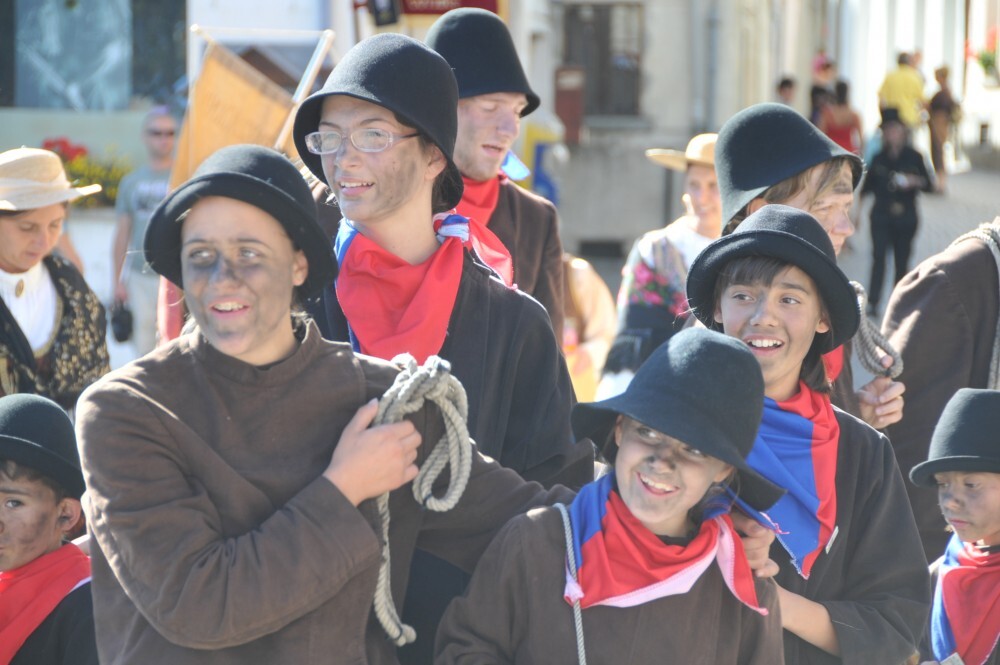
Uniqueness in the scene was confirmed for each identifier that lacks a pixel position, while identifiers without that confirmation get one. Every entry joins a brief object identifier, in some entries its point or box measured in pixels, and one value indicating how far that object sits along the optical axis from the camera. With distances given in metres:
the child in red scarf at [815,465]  6.46
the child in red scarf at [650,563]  5.72
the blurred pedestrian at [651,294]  11.61
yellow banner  12.67
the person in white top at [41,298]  10.09
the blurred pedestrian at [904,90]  48.66
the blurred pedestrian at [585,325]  13.56
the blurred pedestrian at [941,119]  47.41
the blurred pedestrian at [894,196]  28.19
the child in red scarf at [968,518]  8.02
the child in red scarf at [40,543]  6.91
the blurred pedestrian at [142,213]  17.55
